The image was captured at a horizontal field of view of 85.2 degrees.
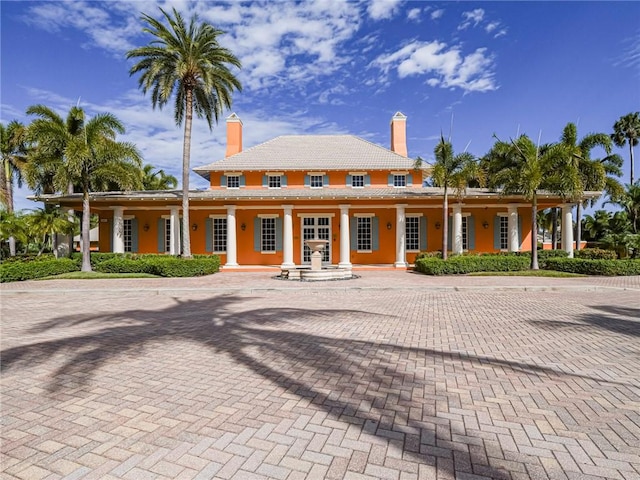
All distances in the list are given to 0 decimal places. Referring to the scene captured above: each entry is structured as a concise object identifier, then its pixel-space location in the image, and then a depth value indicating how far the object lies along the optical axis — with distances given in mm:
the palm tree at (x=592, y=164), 22266
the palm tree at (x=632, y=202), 24797
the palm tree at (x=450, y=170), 18188
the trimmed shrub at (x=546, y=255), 18953
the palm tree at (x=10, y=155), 27047
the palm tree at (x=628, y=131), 35281
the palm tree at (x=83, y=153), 17578
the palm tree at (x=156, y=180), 38344
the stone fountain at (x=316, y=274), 16250
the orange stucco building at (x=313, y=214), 20594
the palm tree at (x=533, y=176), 17141
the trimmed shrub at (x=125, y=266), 17750
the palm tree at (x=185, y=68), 18844
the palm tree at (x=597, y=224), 32091
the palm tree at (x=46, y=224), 19647
